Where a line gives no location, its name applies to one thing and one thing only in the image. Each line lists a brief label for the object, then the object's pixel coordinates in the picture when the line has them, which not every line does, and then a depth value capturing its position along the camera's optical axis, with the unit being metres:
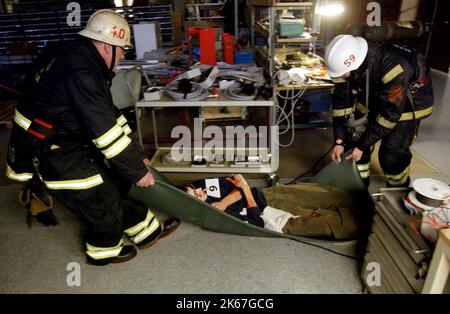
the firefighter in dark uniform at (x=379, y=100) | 1.90
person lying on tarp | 2.01
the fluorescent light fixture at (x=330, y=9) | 3.34
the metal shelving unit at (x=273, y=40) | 2.71
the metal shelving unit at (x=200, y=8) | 5.60
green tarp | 1.86
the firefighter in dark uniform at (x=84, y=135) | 1.50
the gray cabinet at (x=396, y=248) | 1.21
